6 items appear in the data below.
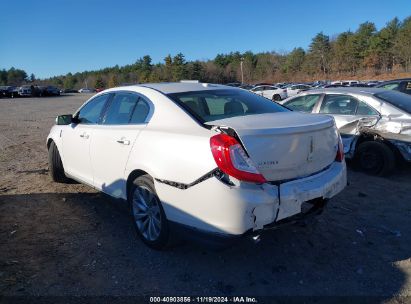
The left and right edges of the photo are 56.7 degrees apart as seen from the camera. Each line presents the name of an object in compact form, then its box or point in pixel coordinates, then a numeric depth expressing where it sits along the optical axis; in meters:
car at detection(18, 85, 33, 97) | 54.75
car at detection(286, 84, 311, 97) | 36.45
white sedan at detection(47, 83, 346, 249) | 2.92
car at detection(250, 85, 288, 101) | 34.28
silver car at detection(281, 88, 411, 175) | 5.92
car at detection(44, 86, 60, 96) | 57.38
